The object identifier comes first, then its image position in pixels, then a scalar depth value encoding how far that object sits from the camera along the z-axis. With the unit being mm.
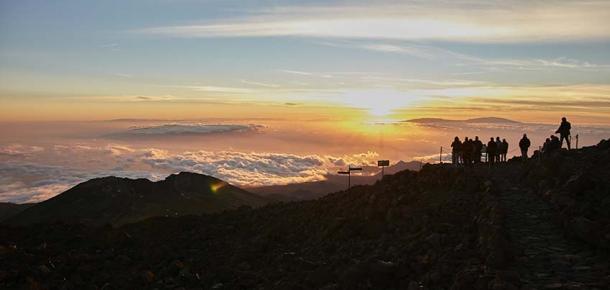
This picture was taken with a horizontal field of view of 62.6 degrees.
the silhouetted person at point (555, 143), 32000
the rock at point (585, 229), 14117
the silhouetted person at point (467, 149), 32312
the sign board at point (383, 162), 29033
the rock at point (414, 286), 12940
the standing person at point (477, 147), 33938
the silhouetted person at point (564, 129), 32469
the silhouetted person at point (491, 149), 33719
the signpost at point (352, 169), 29816
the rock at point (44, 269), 21984
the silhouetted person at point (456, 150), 33906
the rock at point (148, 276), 20750
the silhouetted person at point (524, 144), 33594
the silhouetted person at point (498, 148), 34956
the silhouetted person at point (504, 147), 35750
